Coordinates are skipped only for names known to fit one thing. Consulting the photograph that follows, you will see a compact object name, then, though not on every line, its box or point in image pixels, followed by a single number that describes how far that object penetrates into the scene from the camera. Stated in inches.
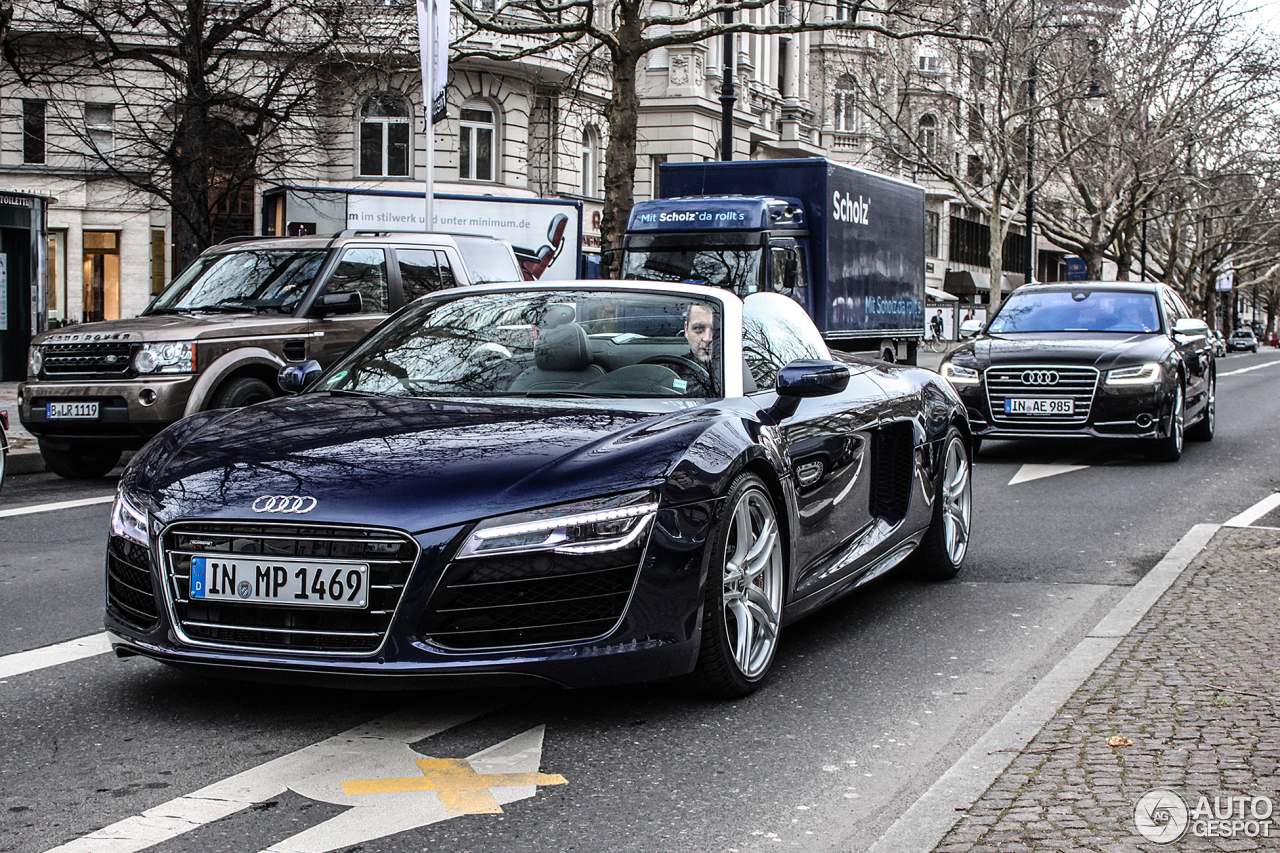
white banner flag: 679.7
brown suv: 445.4
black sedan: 511.5
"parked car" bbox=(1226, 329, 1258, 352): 3540.4
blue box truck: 729.0
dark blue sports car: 163.0
